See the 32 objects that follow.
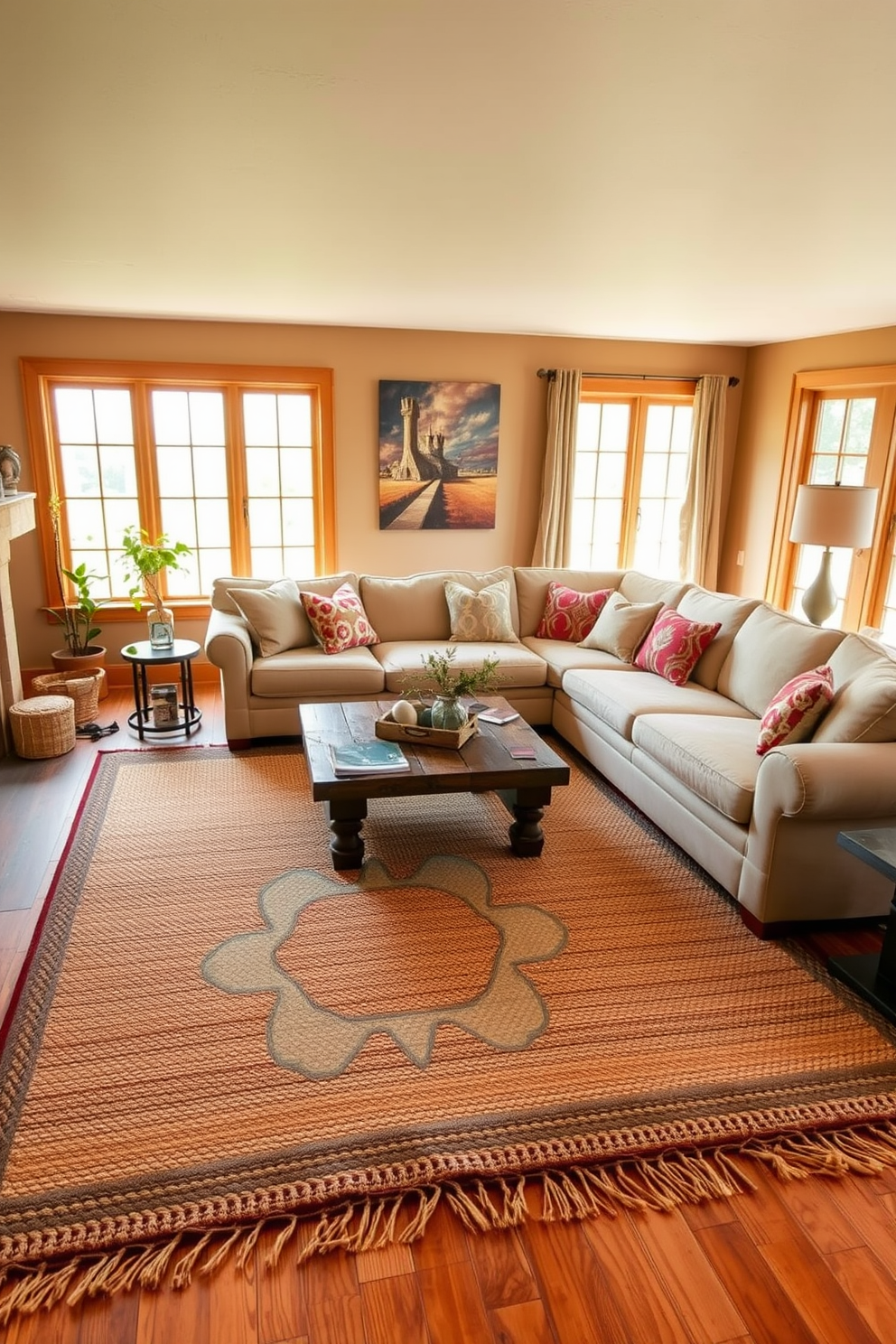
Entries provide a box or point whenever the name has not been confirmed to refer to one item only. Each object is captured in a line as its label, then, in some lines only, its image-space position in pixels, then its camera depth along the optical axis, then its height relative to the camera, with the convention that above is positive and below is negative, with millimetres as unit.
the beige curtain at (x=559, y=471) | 5625 -79
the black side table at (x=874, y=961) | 2312 -1512
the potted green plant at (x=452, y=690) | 3385 -955
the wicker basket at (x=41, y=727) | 4156 -1398
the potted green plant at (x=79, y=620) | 5012 -1070
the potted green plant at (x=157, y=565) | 4570 -625
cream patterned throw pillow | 4852 -923
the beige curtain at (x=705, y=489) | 5887 -184
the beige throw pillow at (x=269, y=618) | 4500 -892
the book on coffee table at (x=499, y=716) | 3729 -1164
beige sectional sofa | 2668 -1090
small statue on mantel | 4207 -107
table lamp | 4176 -260
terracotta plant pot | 5031 -1277
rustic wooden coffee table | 3047 -1192
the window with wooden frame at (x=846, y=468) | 4738 -11
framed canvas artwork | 5500 +17
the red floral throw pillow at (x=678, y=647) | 4145 -926
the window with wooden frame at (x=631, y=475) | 5953 -99
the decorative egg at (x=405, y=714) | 3396 -1046
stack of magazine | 3096 -1156
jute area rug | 1781 -1579
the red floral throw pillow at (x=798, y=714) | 2992 -897
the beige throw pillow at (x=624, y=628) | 4543 -919
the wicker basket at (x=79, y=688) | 4629 -1336
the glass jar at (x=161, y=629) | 4609 -982
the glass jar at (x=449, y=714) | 3381 -1049
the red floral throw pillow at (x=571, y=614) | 4977 -924
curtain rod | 5805 +587
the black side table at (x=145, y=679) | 4441 -1273
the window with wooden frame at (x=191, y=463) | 5152 -77
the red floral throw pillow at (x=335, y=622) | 4582 -927
